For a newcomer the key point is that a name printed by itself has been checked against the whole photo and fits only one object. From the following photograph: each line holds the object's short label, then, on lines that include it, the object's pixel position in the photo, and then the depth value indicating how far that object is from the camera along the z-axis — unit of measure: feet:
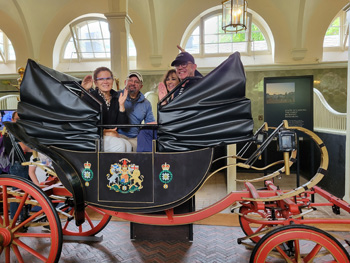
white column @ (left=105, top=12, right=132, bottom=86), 18.86
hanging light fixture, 17.65
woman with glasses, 7.90
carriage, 7.00
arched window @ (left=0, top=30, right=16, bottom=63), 34.65
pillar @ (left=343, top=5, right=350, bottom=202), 12.33
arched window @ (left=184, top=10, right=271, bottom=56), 30.71
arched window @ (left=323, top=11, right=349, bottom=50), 29.40
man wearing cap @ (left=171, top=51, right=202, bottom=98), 9.17
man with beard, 8.97
